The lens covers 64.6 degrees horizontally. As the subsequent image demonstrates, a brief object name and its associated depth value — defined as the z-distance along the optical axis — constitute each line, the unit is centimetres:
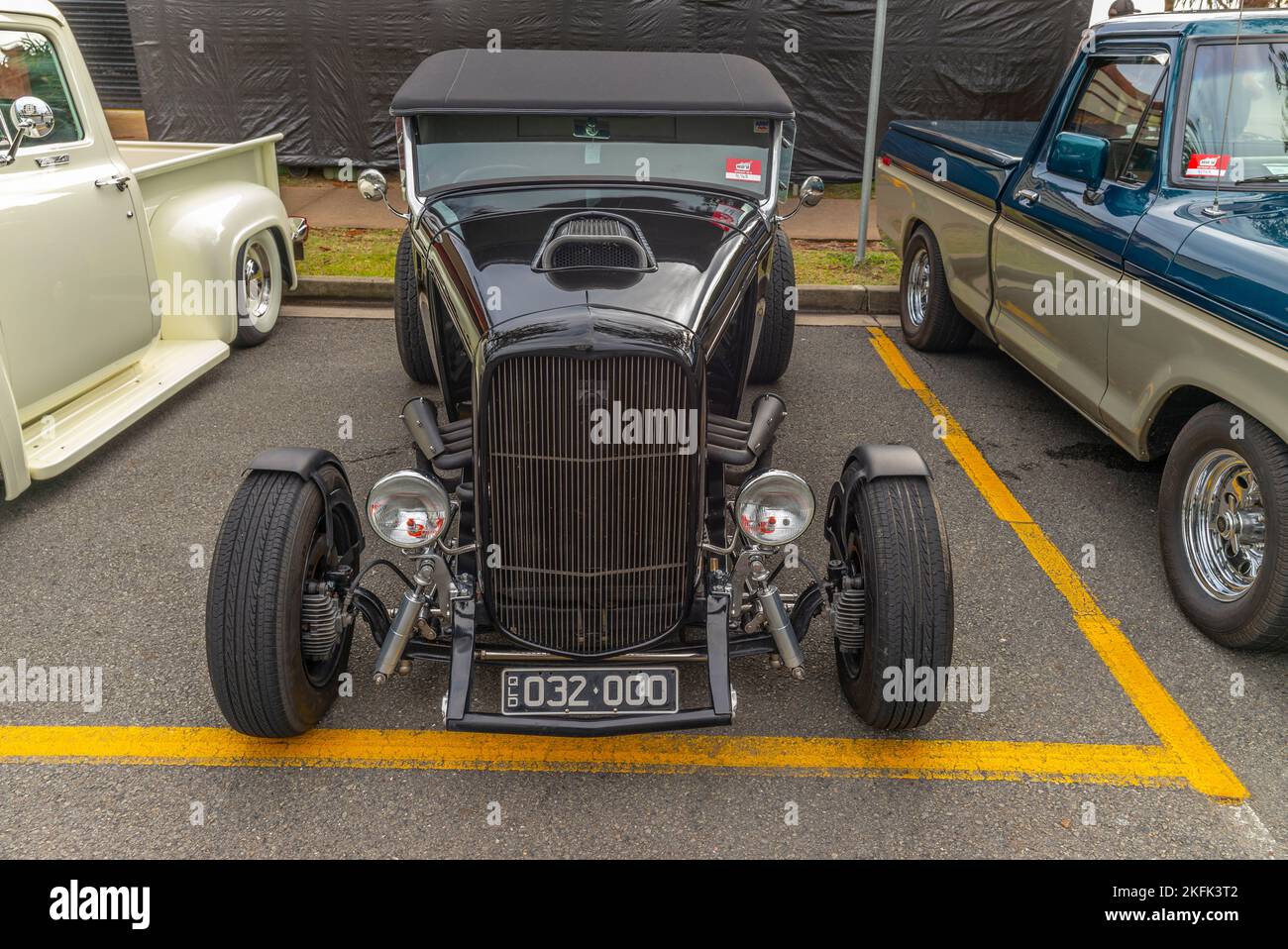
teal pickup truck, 344
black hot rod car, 277
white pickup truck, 443
